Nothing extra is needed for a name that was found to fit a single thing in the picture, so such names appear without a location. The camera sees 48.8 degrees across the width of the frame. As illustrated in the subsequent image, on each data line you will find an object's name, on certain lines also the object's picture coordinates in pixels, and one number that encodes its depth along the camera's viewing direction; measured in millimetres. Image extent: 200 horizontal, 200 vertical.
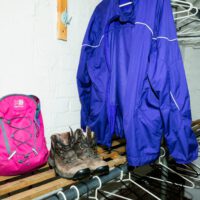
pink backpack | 800
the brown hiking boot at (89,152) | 797
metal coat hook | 1098
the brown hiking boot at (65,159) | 751
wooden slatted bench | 698
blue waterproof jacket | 870
